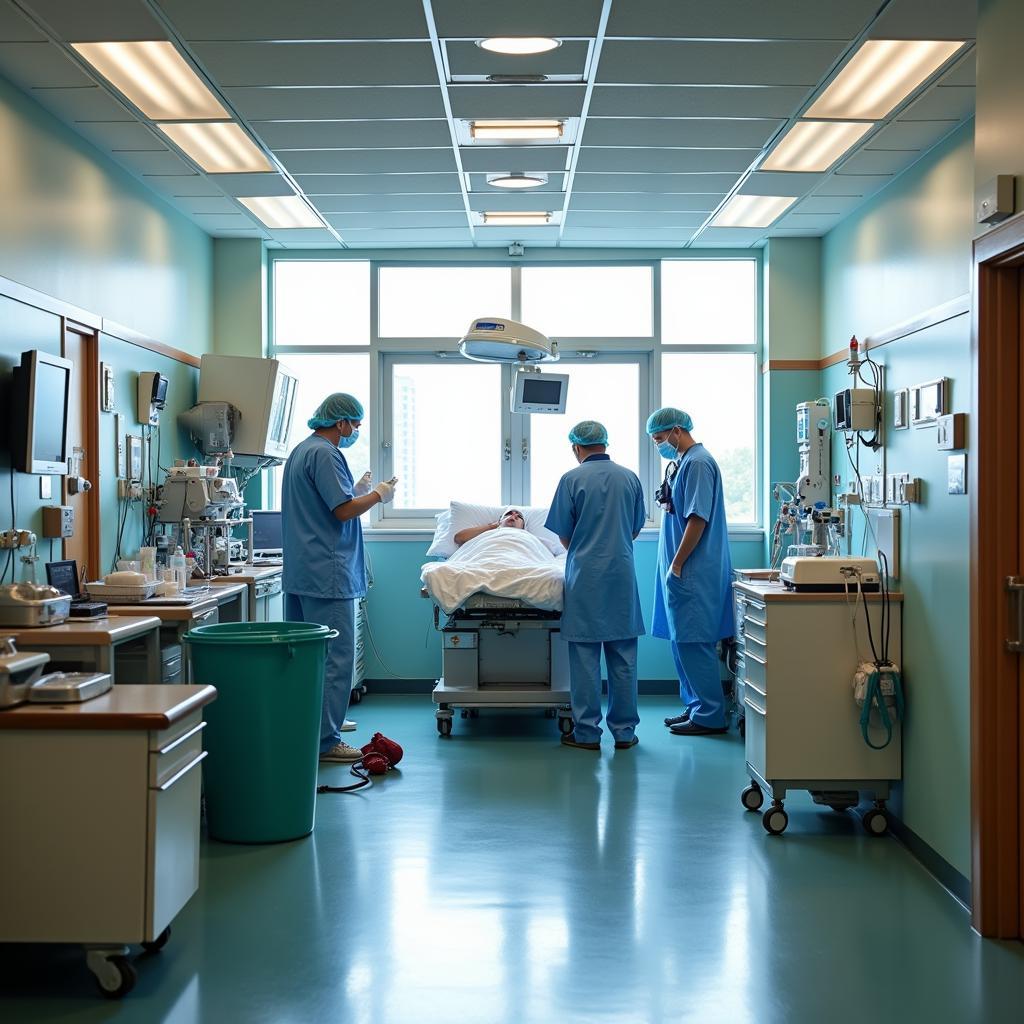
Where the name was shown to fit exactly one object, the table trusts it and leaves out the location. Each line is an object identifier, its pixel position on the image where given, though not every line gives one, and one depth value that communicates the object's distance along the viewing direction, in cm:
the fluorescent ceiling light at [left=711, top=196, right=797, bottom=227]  593
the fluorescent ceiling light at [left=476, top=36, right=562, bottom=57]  378
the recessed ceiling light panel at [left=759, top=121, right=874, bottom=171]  466
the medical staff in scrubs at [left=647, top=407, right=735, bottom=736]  583
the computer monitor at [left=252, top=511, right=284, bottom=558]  648
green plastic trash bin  381
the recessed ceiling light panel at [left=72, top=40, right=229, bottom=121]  389
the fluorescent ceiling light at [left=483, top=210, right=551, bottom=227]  631
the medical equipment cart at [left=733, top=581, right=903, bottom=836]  420
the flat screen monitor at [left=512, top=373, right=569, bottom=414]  648
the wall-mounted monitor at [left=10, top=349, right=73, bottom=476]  384
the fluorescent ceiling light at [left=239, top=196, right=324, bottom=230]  593
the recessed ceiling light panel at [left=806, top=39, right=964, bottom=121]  384
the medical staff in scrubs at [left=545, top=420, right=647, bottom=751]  548
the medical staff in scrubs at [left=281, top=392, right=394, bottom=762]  497
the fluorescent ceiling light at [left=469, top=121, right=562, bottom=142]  475
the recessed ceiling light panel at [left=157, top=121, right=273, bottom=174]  471
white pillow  659
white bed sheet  554
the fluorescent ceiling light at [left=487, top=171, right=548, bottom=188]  549
